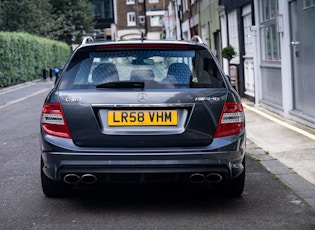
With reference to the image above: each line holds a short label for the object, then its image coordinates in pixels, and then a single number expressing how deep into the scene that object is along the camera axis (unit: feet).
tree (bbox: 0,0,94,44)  153.07
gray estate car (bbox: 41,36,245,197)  16.99
